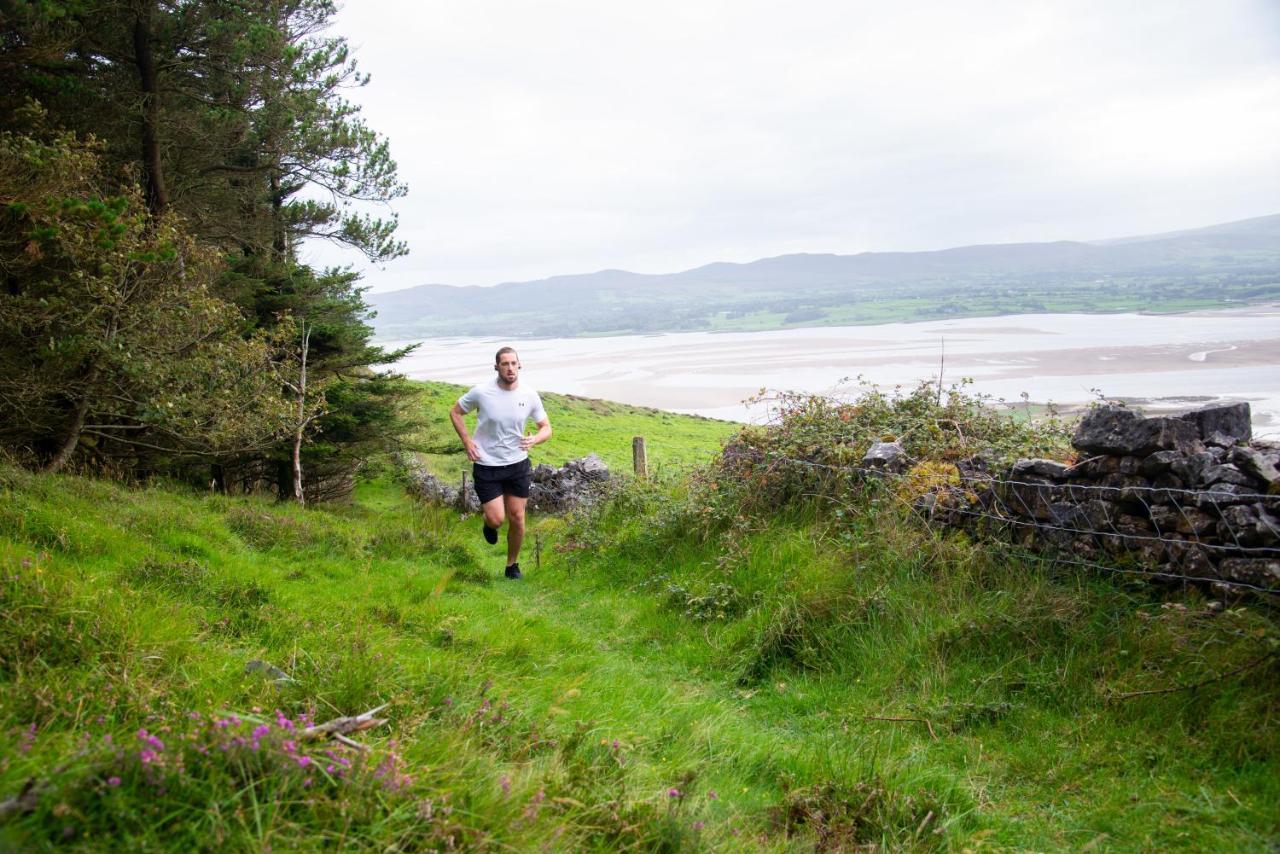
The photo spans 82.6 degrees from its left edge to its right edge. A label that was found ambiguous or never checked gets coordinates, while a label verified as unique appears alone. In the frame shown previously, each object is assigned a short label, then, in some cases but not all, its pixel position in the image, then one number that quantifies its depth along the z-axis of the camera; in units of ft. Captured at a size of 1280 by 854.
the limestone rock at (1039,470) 18.17
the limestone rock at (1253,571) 13.10
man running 26.61
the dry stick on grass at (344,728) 7.93
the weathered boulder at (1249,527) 13.67
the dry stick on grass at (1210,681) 12.05
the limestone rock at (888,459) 22.97
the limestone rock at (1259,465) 14.20
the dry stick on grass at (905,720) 13.96
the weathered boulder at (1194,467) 15.46
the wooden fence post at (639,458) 43.96
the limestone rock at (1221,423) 16.53
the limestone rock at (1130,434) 16.37
